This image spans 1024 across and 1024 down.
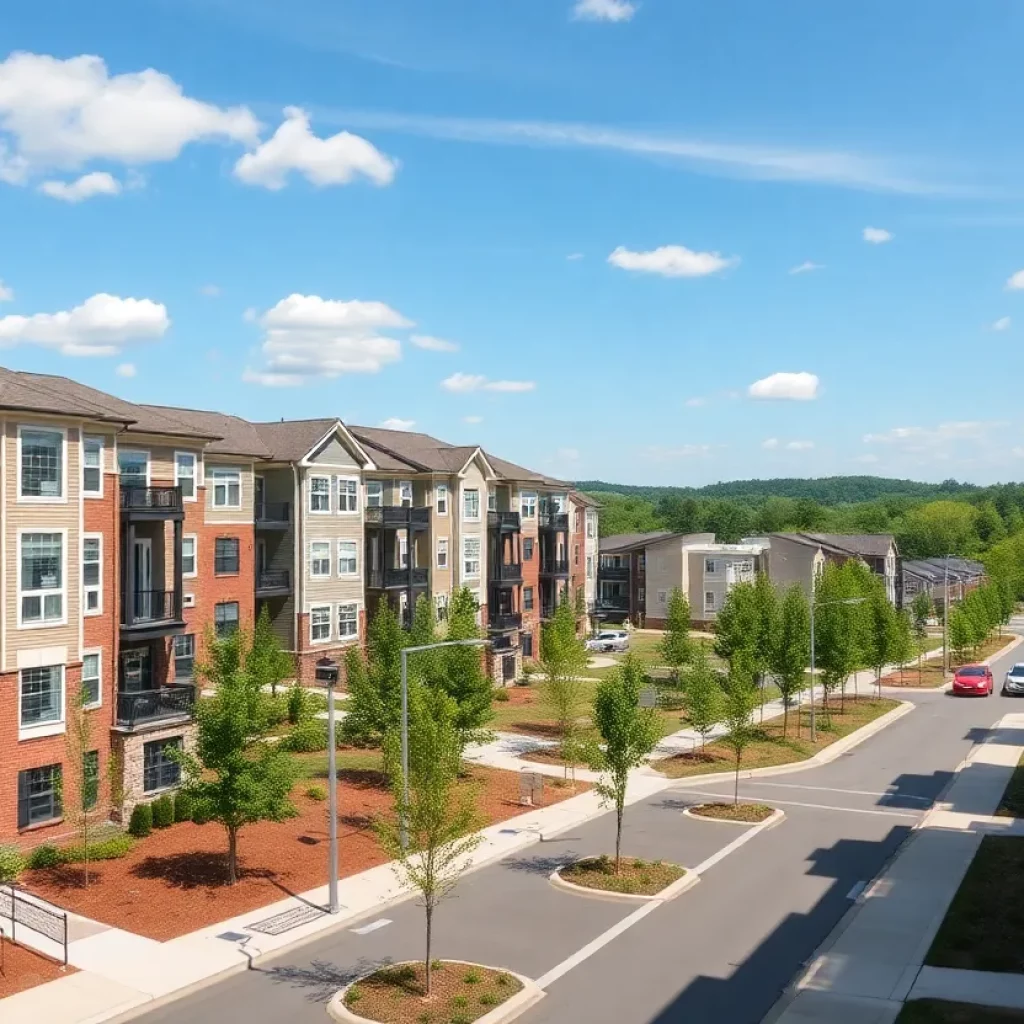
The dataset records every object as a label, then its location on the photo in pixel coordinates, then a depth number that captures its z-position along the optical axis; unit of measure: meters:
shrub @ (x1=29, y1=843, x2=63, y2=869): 24.50
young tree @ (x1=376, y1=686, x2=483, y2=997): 18.27
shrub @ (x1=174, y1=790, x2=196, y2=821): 26.20
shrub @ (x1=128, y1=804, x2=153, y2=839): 26.92
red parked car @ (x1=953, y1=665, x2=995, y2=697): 55.97
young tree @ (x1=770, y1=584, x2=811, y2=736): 43.41
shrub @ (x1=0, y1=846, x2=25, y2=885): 21.67
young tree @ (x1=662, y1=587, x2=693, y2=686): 52.81
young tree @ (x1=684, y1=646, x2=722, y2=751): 38.06
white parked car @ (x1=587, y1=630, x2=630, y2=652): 71.62
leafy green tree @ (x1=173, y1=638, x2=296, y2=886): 22.95
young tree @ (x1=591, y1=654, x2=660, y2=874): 25.03
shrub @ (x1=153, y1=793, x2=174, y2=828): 27.69
